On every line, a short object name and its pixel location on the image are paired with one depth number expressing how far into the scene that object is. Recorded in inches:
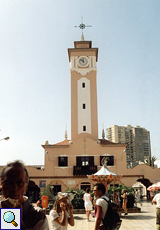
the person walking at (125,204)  624.8
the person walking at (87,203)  533.6
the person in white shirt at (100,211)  171.7
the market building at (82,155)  1165.1
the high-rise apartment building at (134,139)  3597.4
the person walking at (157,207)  309.5
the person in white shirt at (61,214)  182.1
